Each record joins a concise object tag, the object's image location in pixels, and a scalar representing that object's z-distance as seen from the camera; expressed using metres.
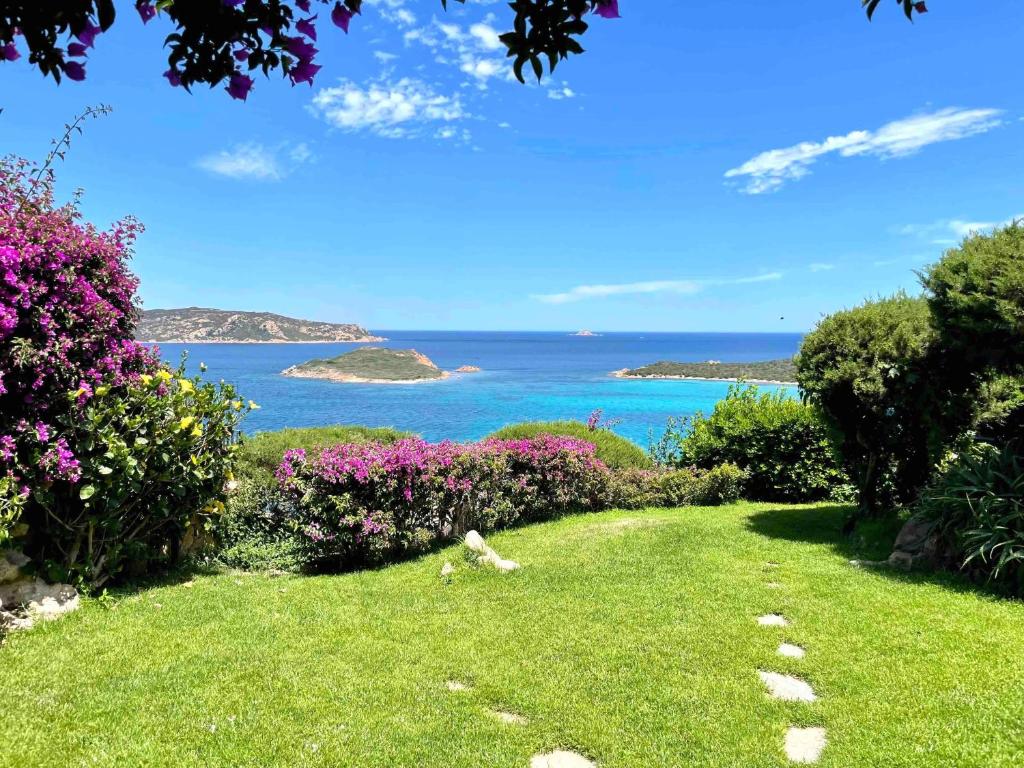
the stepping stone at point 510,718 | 3.88
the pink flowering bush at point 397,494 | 7.62
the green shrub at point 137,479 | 5.61
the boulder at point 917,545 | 7.00
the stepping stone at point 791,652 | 4.72
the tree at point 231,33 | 1.95
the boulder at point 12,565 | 5.34
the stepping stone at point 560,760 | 3.45
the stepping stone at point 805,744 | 3.45
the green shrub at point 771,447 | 12.30
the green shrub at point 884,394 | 8.07
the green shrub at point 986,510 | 6.07
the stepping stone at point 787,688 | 4.11
